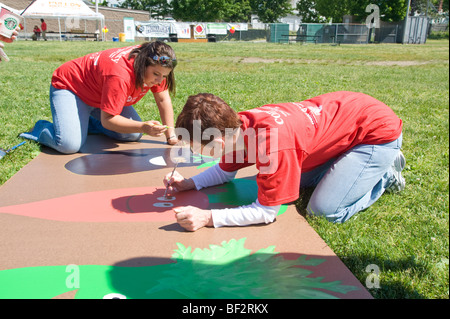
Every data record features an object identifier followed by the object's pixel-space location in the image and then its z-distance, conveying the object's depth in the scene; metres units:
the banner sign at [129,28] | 32.53
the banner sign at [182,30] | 34.78
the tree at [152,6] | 55.00
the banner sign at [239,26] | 39.66
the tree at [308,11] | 44.46
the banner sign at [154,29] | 33.56
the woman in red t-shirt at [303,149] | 2.09
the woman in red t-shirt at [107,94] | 3.18
